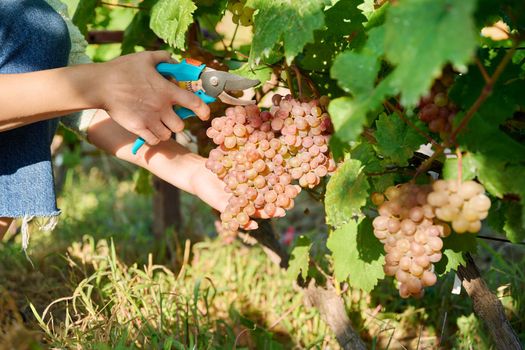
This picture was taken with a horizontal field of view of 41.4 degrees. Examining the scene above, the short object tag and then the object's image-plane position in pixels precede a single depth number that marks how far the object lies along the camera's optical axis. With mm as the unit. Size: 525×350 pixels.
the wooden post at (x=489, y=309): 1410
